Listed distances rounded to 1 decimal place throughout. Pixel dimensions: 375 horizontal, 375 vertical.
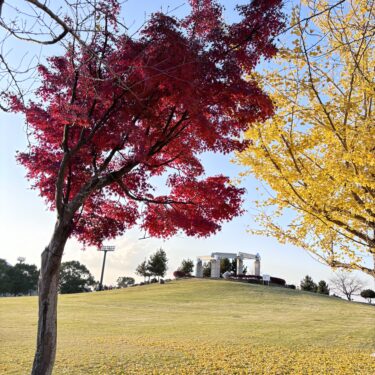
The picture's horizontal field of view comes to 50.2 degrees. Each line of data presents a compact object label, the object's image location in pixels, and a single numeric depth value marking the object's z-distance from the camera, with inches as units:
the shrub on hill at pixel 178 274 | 1968.5
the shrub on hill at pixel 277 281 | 1924.5
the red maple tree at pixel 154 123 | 217.9
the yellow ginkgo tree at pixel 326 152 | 269.0
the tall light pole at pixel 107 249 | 2166.6
